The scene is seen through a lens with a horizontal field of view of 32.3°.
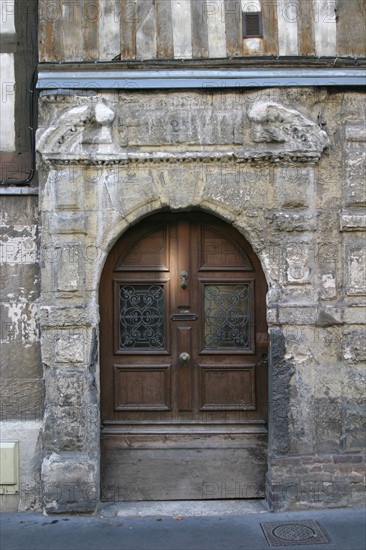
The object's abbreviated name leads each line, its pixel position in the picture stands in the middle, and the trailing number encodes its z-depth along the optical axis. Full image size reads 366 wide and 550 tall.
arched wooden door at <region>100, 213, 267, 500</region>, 5.62
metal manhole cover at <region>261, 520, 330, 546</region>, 4.84
